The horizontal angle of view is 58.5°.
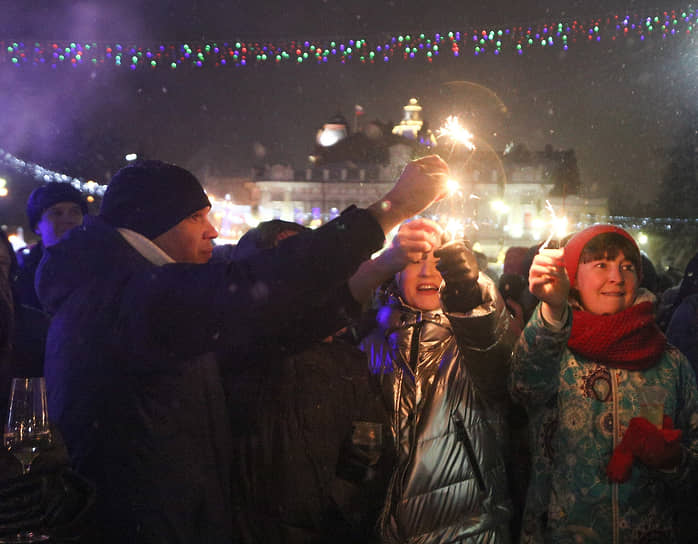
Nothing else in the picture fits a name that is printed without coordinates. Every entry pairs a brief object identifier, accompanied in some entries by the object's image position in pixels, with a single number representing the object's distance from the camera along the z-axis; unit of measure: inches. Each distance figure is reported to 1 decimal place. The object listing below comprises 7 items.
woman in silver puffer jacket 101.0
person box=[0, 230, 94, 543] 60.3
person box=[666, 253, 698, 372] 160.9
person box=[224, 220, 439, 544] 94.9
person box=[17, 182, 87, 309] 196.4
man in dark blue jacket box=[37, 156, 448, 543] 66.4
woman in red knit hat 100.3
